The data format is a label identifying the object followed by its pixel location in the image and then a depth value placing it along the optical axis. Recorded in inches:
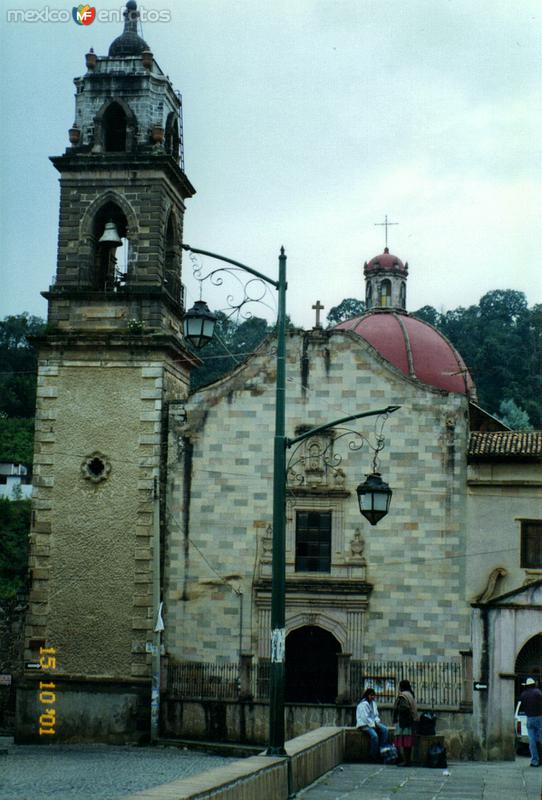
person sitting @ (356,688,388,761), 892.6
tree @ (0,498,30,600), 2561.5
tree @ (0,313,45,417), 3693.4
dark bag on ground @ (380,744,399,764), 882.8
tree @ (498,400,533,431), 2962.6
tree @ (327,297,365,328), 3799.2
